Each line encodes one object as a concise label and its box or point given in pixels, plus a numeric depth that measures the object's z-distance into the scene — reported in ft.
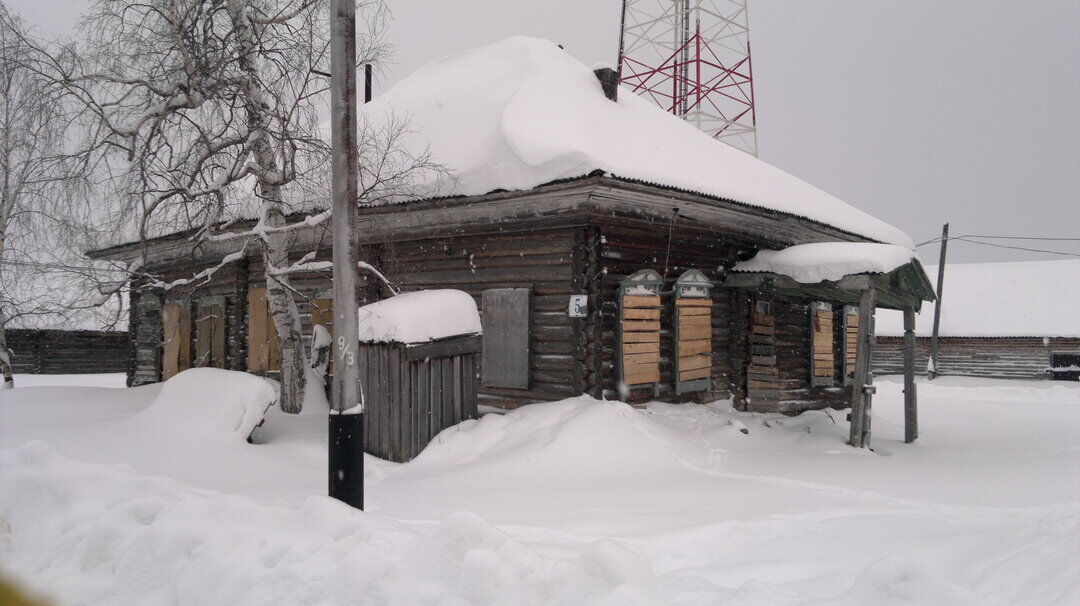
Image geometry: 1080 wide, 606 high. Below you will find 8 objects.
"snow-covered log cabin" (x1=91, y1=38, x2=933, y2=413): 29.60
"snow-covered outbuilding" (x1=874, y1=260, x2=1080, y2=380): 84.12
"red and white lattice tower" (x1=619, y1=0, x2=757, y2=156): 60.20
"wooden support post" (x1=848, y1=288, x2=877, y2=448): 31.63
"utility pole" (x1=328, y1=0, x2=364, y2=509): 15.16
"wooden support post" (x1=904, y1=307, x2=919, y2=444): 36.35
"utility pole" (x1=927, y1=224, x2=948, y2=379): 84.59
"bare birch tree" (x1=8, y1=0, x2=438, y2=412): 26.17
